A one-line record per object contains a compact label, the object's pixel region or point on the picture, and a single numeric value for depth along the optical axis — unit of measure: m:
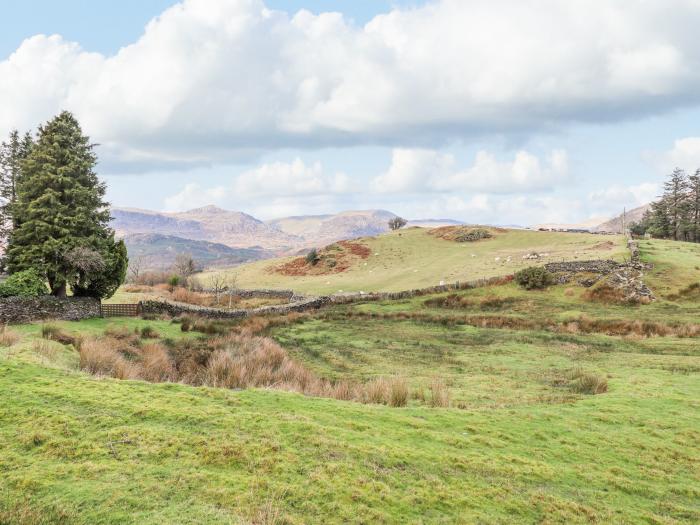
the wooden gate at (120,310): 34.72
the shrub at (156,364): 15.23
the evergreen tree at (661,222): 96.44
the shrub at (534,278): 50.50
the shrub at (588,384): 15.30
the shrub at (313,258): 92.56
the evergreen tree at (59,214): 31.45
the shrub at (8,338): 15.05
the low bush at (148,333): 26.09
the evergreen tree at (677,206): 93.56
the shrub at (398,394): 12.17
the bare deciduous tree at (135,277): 87.61
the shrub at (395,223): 150.62
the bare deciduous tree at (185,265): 105.05
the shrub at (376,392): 12.45
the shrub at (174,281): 75.94
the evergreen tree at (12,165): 36.62
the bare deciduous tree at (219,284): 69.06
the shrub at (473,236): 95.70
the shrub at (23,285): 27.80
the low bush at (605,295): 43.88
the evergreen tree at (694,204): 92.88
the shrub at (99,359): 13.78
